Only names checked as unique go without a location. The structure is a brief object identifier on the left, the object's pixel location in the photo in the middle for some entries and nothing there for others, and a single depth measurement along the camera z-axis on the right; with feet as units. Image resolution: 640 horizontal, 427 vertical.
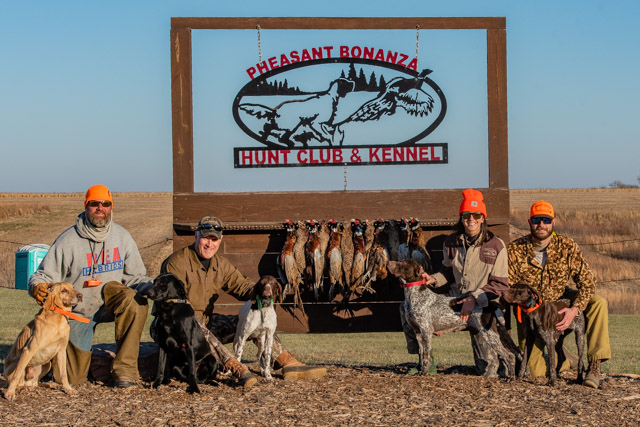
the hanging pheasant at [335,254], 30.27
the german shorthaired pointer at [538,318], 23.71
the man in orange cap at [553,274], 24.92
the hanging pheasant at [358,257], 30.27
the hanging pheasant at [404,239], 30.22
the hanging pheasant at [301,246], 30.17
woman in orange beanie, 25.01
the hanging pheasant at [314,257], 30.19
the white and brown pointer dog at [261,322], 23.39
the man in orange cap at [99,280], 24.43
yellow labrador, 22.25
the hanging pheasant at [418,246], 30.07
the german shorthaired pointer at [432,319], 24.76
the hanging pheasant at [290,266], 30.01
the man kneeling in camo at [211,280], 25.66
